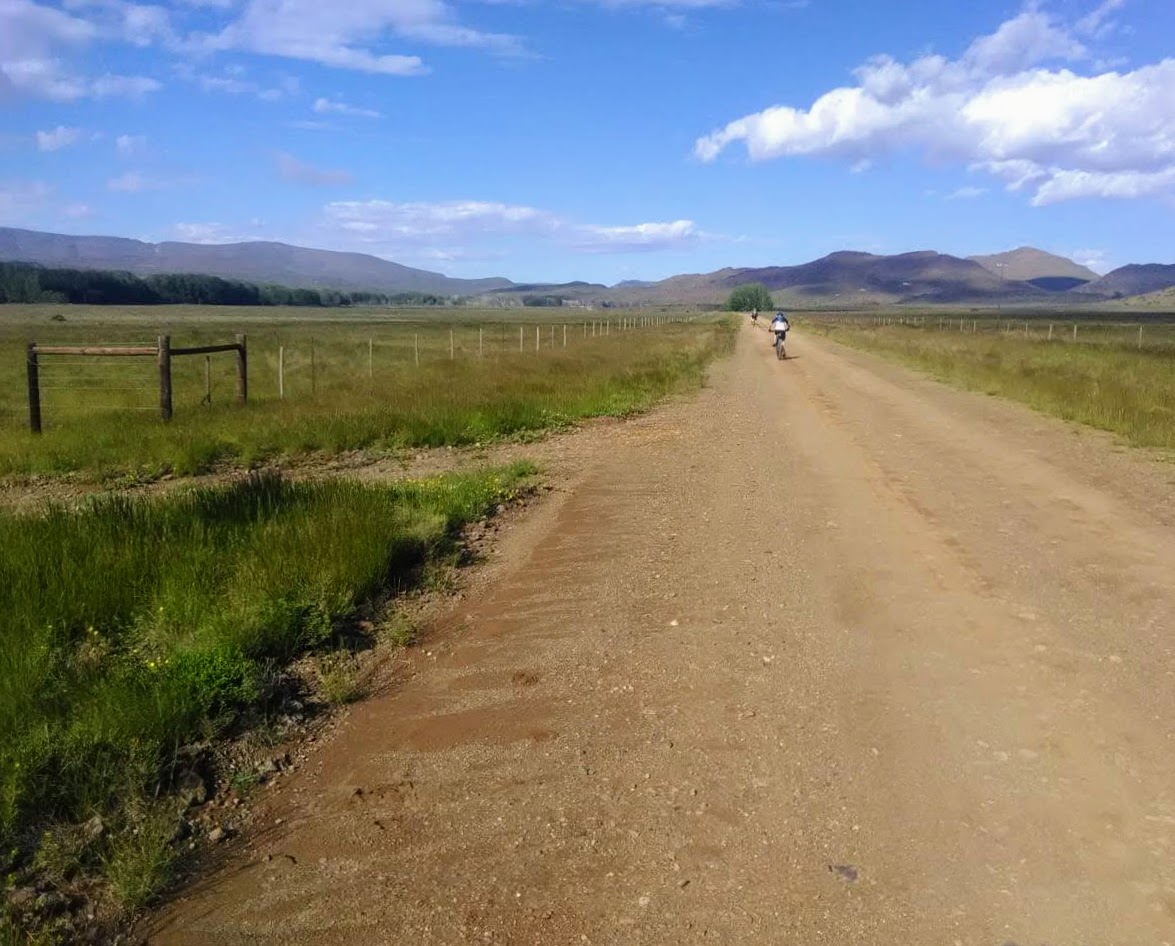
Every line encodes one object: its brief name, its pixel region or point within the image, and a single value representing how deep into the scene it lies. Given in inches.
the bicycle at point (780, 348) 1432.1
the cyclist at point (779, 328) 1445.6
